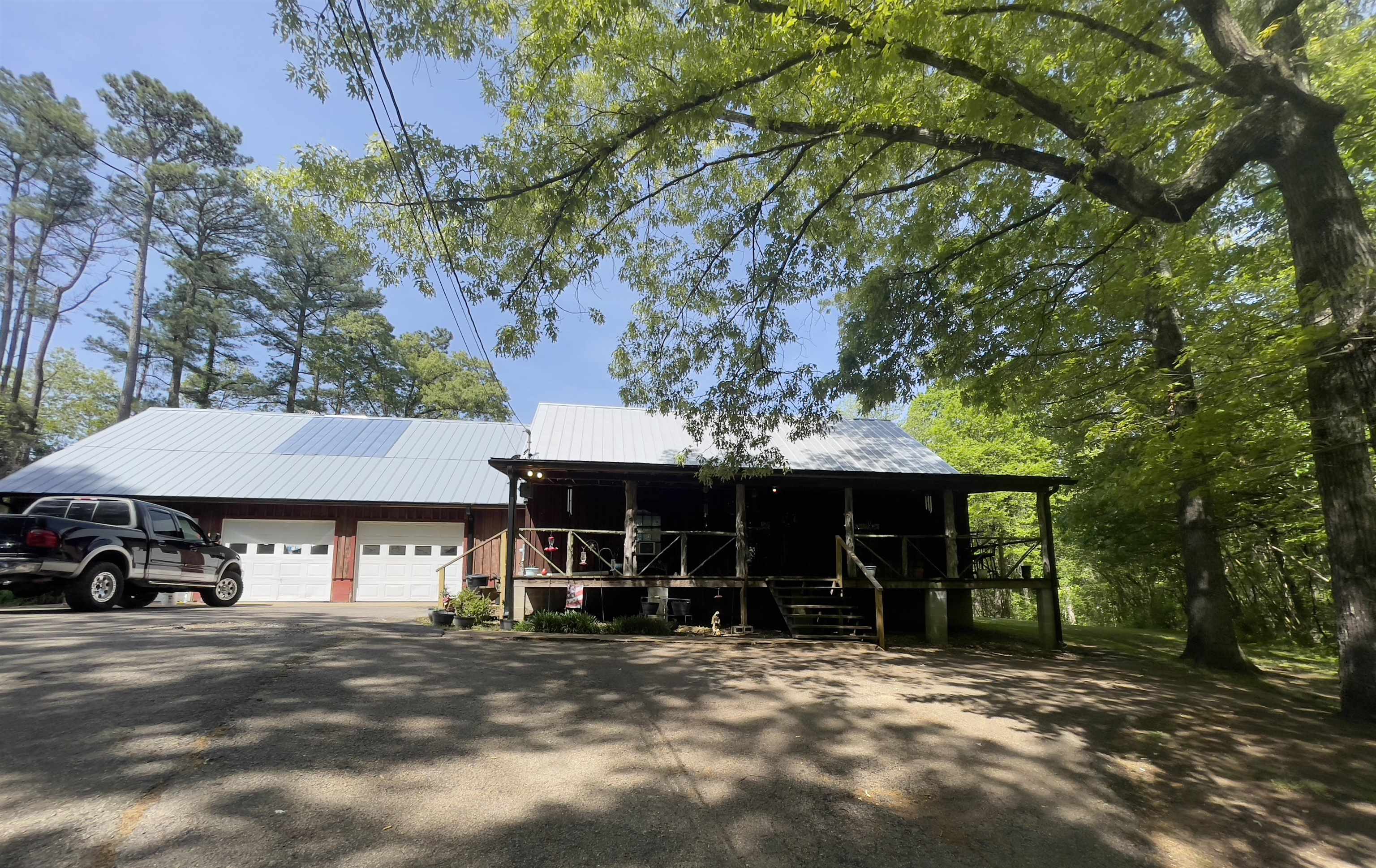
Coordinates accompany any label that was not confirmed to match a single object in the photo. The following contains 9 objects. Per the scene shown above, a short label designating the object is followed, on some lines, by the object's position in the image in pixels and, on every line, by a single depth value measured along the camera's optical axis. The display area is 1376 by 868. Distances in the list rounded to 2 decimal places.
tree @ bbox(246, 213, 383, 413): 29.83
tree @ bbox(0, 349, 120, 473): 31.53
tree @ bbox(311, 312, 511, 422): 30.31
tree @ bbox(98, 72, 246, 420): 25.81
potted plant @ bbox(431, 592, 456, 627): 10.44
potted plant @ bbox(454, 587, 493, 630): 10.55
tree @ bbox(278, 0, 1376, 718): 5.82
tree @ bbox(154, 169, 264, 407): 27.94
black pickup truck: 7.96
